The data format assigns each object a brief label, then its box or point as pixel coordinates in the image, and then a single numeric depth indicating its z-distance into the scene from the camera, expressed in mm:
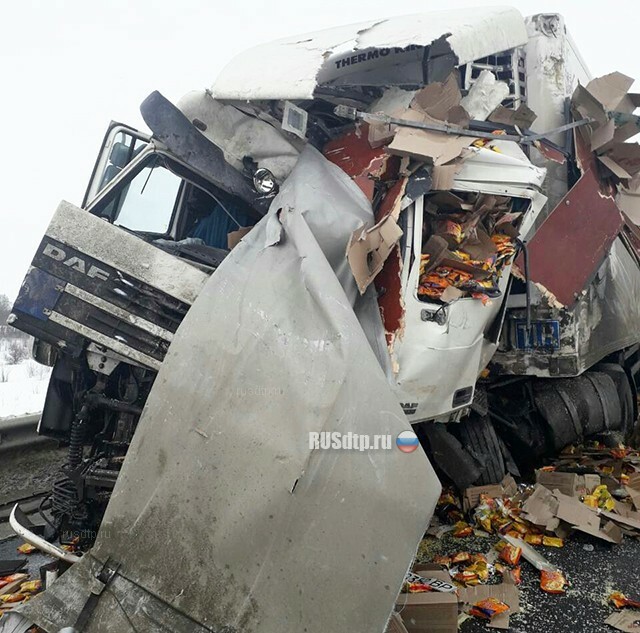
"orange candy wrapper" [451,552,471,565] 3111
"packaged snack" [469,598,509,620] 2600
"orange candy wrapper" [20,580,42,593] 2801
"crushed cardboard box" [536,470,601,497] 3797
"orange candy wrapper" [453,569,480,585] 2906
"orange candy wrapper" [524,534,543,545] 3336
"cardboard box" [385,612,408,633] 2232
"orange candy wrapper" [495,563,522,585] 2896
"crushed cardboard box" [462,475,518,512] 3682
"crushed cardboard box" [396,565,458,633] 2387
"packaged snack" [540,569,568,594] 2832
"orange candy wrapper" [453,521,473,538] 3463
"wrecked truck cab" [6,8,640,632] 2021
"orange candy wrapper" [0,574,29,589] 2909
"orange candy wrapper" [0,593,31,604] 2705
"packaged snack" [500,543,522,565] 3088
